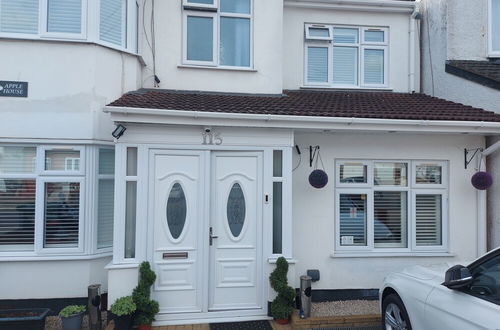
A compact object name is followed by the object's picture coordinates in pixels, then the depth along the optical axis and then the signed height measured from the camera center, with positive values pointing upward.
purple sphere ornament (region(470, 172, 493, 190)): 5.96 +0.04
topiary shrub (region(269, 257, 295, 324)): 5.08 -1.65
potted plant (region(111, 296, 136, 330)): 4.61 -1.73
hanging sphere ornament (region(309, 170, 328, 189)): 5.79 +0.03
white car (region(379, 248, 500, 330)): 3.02 -1.09
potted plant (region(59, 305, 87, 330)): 4.75 -1.86
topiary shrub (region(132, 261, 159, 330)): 4.78 -1.63
